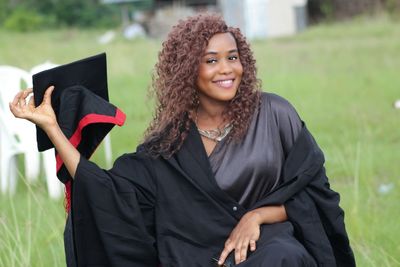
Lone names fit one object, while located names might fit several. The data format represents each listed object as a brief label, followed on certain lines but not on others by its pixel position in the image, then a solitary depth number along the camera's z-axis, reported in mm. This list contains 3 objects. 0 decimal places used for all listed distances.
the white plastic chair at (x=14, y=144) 7952
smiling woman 4275
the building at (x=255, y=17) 28483
